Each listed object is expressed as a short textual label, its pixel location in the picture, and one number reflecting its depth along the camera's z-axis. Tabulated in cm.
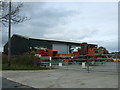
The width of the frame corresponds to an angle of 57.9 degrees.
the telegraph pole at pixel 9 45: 1089
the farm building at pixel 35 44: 2708
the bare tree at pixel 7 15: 924
